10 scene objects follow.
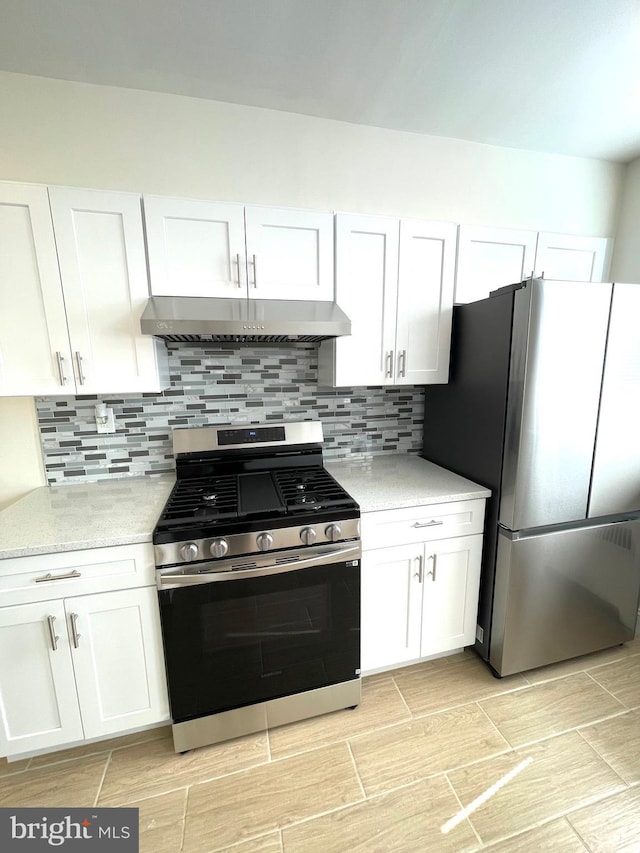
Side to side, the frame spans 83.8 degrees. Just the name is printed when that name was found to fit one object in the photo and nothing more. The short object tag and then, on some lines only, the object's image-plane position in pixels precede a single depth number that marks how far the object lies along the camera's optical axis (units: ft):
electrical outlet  5.93
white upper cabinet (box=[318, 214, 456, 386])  5.71
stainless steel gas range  4.46
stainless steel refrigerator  5.02
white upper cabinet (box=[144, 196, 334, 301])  5.04
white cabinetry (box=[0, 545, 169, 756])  4.22
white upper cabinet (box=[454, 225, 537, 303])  6.21
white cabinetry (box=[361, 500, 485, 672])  5.39
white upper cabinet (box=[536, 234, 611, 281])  6.63
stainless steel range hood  4.69
